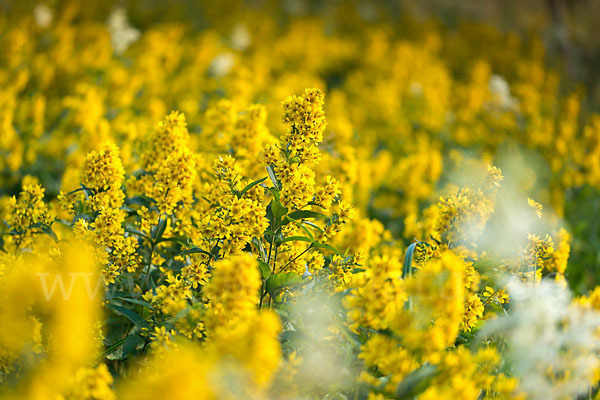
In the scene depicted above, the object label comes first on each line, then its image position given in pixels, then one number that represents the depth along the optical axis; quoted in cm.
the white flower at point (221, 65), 1096
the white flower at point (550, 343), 266
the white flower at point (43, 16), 982
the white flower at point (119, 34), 964
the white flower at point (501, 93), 1046
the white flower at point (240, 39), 1303
